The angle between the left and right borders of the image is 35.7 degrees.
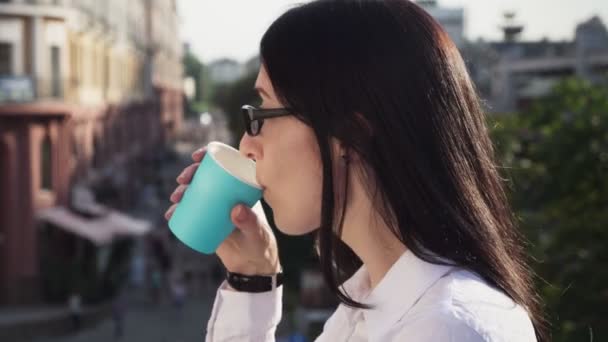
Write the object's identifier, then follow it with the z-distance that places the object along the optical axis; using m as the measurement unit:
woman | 1.61
